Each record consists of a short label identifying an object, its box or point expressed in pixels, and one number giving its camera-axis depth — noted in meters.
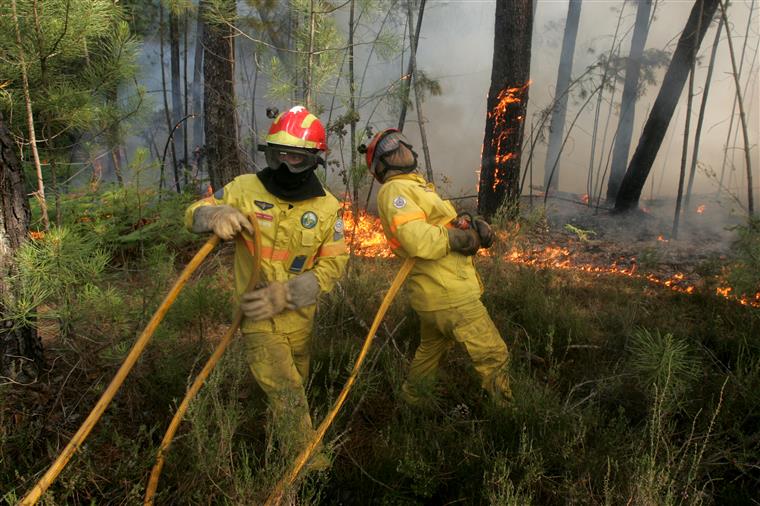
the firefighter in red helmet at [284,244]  2.51
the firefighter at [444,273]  3.07
